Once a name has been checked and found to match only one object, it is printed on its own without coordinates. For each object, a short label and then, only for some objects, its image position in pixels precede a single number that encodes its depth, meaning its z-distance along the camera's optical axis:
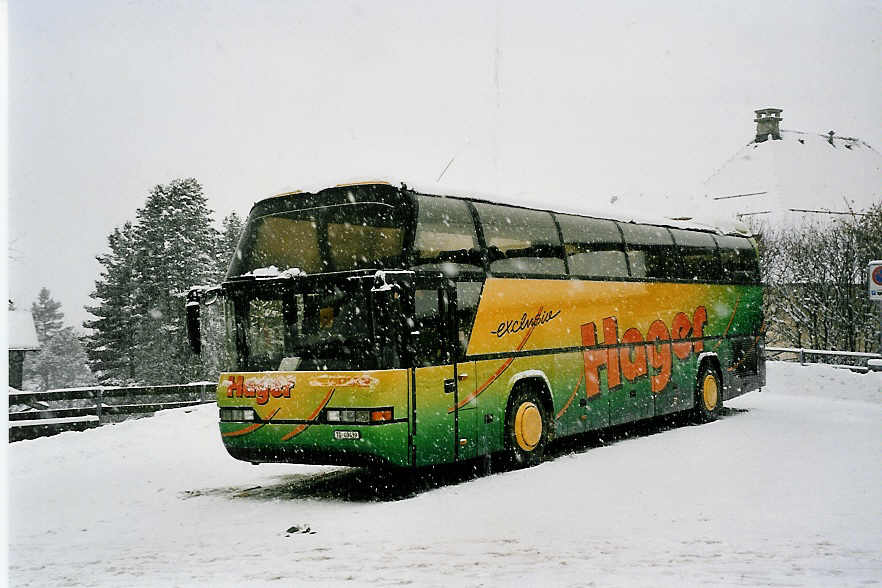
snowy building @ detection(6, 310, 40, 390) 36.06
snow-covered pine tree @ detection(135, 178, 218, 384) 34.34
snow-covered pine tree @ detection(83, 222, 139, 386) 35.09
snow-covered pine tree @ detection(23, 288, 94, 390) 51.73
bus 9.64
